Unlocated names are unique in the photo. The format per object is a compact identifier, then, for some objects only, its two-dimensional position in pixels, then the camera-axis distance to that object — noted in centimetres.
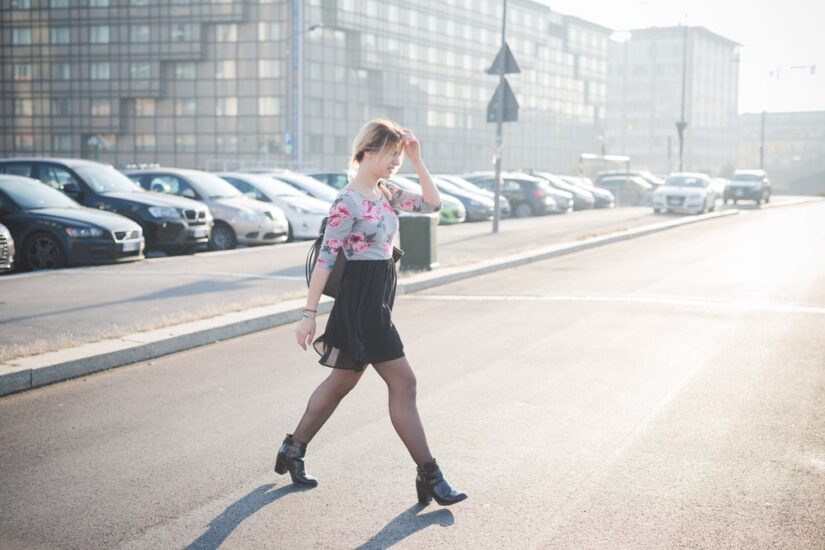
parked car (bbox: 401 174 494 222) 2812
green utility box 1372
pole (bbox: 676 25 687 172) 4347
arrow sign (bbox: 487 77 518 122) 2050
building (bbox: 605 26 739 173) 13912
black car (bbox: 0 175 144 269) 1402
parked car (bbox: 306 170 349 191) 2594
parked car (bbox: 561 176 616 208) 4219
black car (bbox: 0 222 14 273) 1270
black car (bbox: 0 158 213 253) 1612
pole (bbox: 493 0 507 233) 2056
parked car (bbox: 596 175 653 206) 4838
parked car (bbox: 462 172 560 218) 3234
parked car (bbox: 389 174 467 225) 2580
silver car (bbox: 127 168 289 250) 1811
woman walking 445
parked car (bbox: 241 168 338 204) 2295
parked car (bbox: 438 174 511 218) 3014
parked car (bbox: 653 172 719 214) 3422
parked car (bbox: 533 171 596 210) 3962
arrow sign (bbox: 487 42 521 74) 2049
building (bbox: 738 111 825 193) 13162
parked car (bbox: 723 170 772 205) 4506
